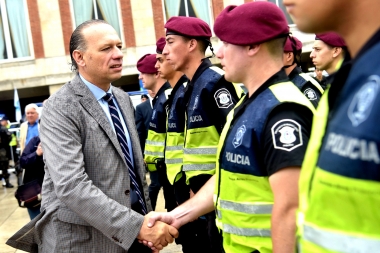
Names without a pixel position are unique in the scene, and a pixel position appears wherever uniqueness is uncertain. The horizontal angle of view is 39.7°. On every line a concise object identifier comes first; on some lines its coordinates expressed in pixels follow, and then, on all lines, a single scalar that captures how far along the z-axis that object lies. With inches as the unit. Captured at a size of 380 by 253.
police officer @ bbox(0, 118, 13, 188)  502.6
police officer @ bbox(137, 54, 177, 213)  216.8
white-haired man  355.6
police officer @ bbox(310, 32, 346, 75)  192.4
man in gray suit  112.7
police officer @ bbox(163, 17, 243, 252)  140.9
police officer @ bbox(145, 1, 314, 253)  77.3
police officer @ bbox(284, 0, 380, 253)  37.6
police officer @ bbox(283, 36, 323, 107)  175.8
